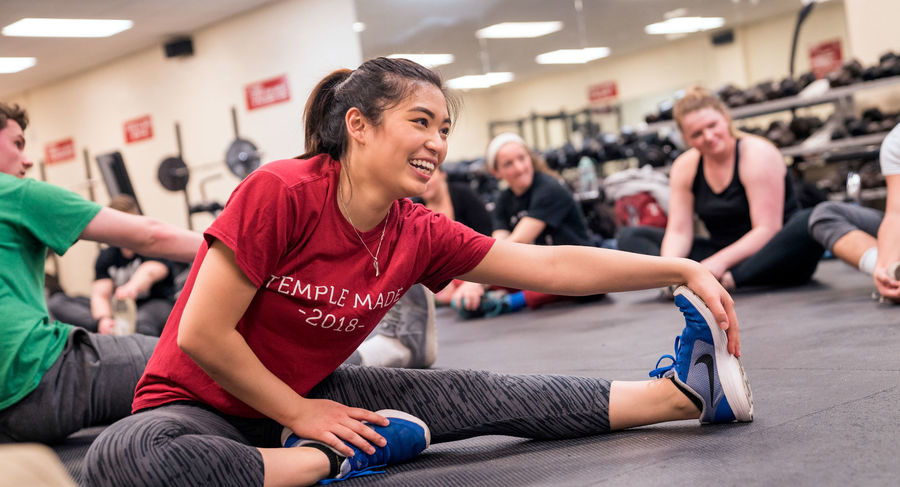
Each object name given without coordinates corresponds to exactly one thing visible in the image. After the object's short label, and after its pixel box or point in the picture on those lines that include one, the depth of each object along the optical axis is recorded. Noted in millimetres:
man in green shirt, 2084
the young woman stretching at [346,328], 1412
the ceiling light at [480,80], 7984
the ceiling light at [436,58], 7836
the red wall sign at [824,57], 7277
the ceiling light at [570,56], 7895
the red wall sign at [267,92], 8281
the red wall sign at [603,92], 7777
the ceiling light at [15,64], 9031
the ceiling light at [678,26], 7805
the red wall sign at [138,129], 9711
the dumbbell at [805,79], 6102
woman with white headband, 4418
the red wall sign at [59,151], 10672
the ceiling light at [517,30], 7879
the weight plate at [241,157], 7848
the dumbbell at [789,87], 6016
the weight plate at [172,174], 8523
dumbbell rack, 5328
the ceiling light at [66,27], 7682
